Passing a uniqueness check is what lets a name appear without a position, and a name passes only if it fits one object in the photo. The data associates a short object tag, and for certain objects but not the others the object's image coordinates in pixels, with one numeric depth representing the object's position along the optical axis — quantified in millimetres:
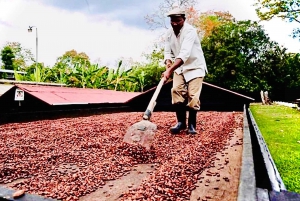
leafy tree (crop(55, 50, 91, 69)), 31422
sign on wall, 4121
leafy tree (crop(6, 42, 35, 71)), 29672
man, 2541
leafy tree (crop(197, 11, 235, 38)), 18953
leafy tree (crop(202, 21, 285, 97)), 15227
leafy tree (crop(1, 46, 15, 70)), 27234
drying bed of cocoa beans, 1087
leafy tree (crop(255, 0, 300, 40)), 12531
